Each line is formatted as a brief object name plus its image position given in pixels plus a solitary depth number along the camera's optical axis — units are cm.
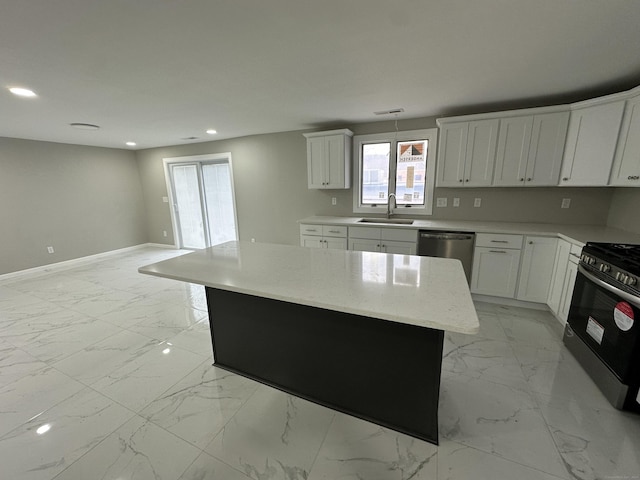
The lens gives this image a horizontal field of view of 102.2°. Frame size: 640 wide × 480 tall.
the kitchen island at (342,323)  128
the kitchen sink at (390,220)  363
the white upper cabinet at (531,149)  278
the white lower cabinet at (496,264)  290
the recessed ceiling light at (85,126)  354
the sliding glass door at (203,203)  545
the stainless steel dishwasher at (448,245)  307
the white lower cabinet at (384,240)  330
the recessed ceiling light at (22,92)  231
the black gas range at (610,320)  160
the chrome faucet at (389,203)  388
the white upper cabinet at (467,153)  305
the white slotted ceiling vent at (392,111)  319
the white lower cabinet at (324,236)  373
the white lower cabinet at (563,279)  239
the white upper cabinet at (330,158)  379
